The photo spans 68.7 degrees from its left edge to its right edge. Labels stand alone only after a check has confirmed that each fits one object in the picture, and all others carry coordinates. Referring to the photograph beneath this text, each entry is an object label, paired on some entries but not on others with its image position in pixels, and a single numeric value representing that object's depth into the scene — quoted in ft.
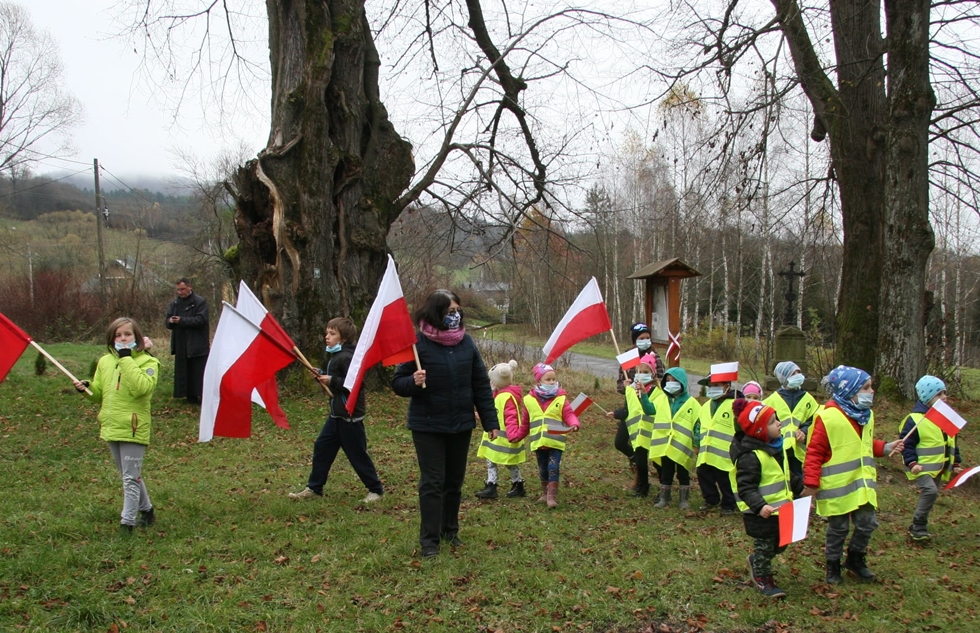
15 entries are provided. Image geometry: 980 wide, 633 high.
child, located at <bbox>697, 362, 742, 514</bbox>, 22.15
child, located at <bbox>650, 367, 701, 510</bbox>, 23.35
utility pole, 88.92
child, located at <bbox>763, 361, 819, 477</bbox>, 22.50
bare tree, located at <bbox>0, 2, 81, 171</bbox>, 110.64
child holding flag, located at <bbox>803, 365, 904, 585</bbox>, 16.30
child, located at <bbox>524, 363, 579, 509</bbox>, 23.06
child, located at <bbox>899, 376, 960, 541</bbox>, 20.13
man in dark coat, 35.22
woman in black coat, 17.24
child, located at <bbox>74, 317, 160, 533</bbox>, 18.19
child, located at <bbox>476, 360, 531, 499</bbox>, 23.39
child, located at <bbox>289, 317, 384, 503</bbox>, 21.75
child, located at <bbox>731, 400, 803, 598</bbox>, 15.49
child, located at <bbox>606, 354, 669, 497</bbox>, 24.14
